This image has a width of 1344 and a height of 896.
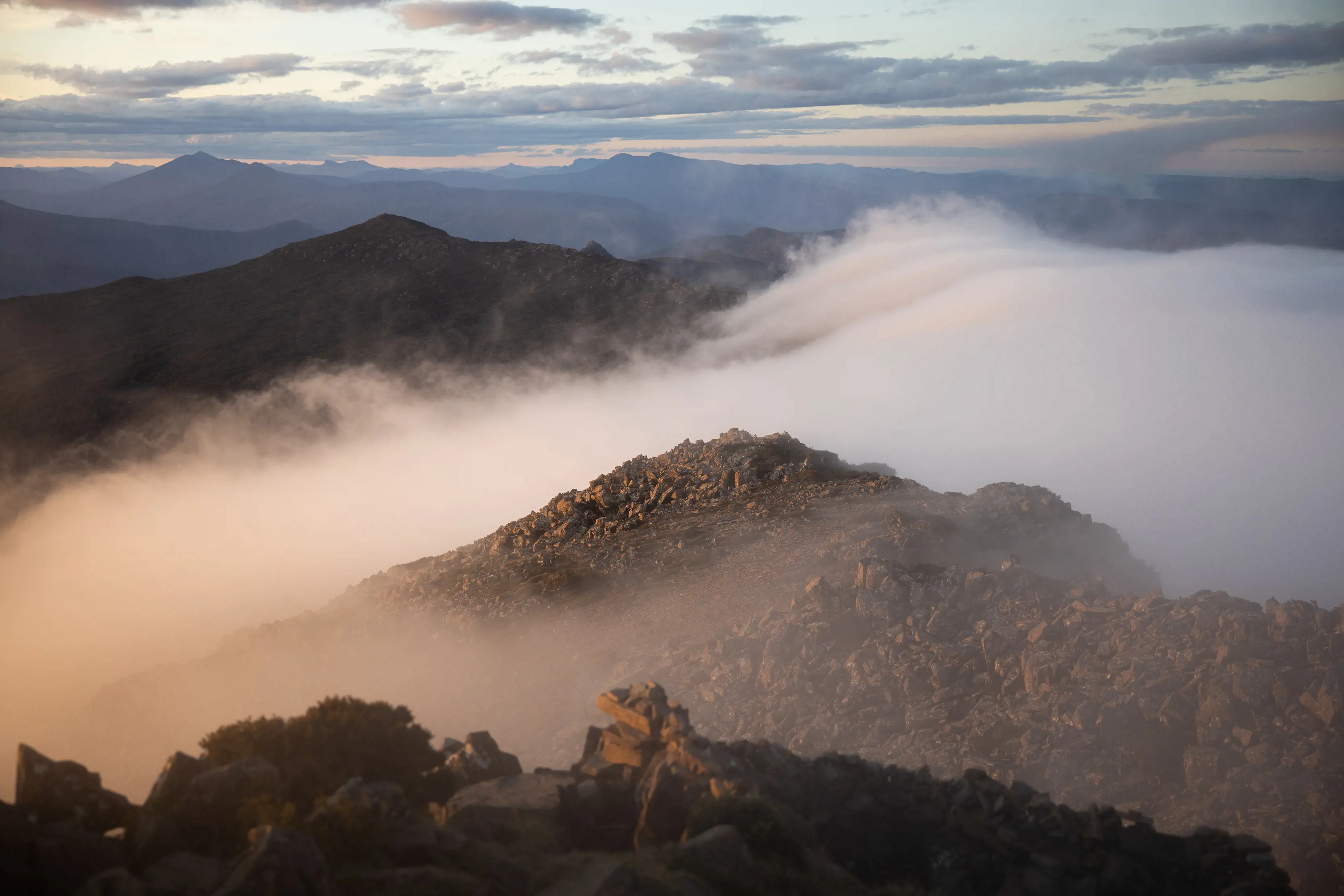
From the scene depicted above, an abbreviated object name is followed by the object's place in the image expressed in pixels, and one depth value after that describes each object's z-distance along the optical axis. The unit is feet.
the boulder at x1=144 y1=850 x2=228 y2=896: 47.32
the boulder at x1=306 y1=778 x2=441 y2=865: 53.26
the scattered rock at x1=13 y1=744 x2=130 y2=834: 54.03
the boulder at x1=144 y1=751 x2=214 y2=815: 55.62
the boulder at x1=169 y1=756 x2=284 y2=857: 54.03
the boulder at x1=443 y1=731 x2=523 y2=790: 72.79
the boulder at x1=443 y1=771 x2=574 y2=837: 61.05
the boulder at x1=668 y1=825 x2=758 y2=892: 52.60
